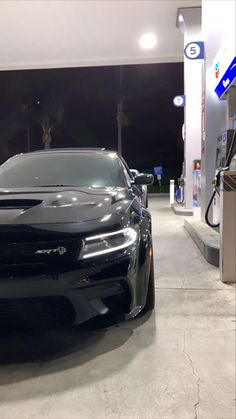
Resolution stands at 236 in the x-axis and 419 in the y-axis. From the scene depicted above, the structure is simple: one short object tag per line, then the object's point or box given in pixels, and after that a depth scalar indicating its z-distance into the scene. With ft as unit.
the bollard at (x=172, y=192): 45.81
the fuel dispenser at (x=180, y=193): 44.03
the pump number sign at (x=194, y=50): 28.72
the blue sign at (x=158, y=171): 74.05
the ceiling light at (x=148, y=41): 36.72
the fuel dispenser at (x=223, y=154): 18.80
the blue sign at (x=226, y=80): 18.25
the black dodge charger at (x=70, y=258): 8.10
